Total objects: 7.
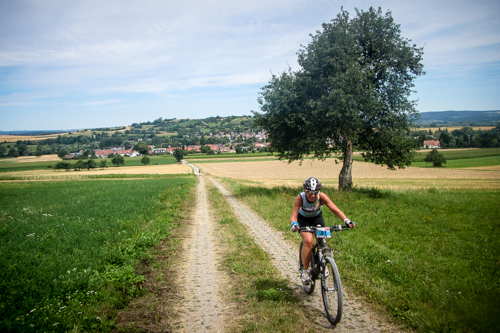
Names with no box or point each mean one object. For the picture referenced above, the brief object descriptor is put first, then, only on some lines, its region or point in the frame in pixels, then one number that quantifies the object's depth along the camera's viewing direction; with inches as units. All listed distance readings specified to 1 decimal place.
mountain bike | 175.9
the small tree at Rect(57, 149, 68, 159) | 4084.6
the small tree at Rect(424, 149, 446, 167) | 2246.6
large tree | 654.5
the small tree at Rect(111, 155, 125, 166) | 3602.4
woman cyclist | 204.4
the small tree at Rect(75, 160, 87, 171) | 3194.9
